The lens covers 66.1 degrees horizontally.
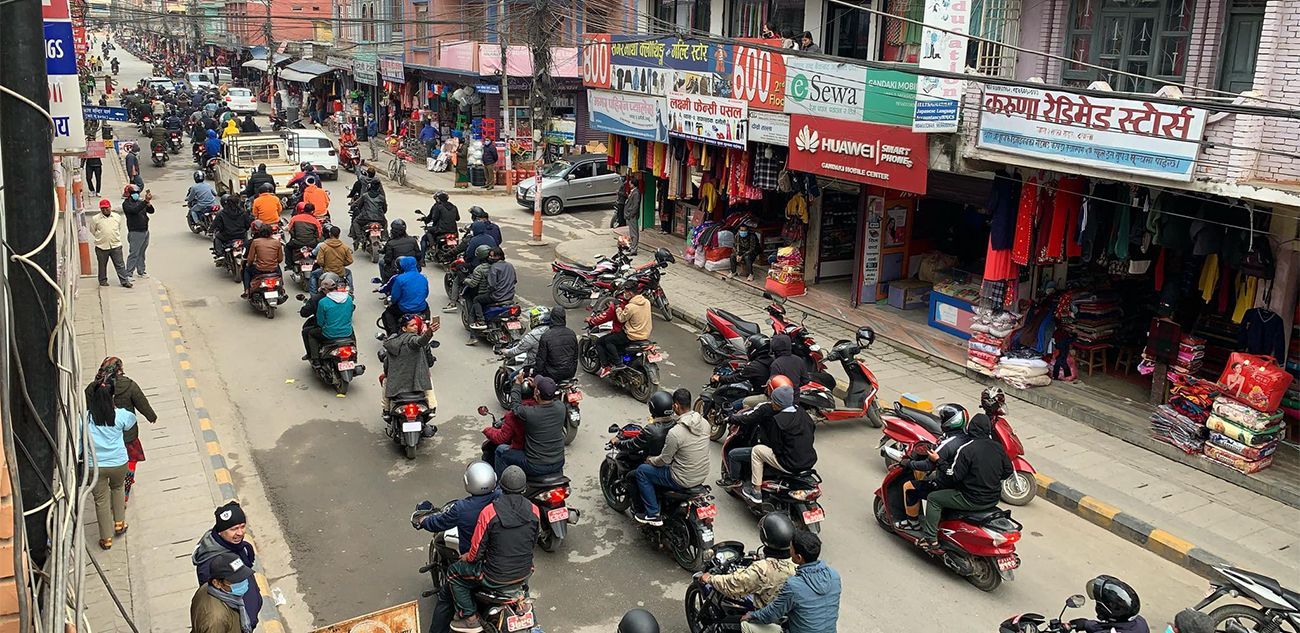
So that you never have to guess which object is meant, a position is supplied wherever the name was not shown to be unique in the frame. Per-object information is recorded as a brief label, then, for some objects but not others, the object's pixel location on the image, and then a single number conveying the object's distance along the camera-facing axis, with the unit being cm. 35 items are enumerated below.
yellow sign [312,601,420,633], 587
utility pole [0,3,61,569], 285
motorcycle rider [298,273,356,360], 1222
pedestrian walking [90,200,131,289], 1641
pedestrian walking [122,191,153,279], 1686
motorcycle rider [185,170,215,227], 2105
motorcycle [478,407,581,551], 832
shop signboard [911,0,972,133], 1271
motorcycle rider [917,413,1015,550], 793
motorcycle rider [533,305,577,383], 1072
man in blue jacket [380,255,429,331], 1290
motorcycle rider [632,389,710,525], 821
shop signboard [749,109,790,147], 1616
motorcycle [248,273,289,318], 1545
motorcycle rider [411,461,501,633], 683
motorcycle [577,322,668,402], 1245
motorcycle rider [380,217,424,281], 1537
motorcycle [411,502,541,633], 670
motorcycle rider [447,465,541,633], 662
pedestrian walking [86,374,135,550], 816
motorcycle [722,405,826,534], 863
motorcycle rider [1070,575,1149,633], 600
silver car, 2620
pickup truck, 2512
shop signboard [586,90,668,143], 1933
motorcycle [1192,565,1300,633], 675
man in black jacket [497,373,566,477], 826
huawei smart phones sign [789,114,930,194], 1367
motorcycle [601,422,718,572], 818
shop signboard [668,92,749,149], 1711
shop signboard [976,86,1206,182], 1013
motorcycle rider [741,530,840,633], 609
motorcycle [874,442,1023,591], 798
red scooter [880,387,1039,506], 996
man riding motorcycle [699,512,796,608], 638
